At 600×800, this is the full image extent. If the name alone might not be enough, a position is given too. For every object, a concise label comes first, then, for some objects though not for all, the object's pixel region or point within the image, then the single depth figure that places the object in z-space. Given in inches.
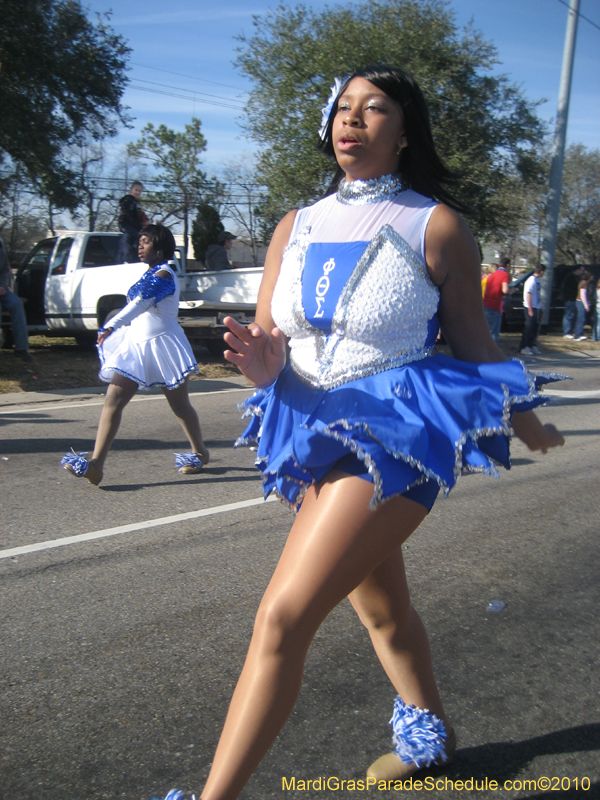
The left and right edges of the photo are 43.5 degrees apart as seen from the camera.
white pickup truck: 496.7
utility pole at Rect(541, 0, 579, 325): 748.0
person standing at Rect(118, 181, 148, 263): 482.0
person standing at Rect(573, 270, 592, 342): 768.9
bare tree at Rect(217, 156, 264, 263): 1621.6
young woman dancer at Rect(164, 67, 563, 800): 72.3
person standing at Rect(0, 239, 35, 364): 434.0
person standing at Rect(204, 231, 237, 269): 551.8
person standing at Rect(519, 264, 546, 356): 638.5
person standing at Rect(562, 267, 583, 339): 775.1
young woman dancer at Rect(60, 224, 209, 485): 220.4
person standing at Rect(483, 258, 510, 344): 576.7
